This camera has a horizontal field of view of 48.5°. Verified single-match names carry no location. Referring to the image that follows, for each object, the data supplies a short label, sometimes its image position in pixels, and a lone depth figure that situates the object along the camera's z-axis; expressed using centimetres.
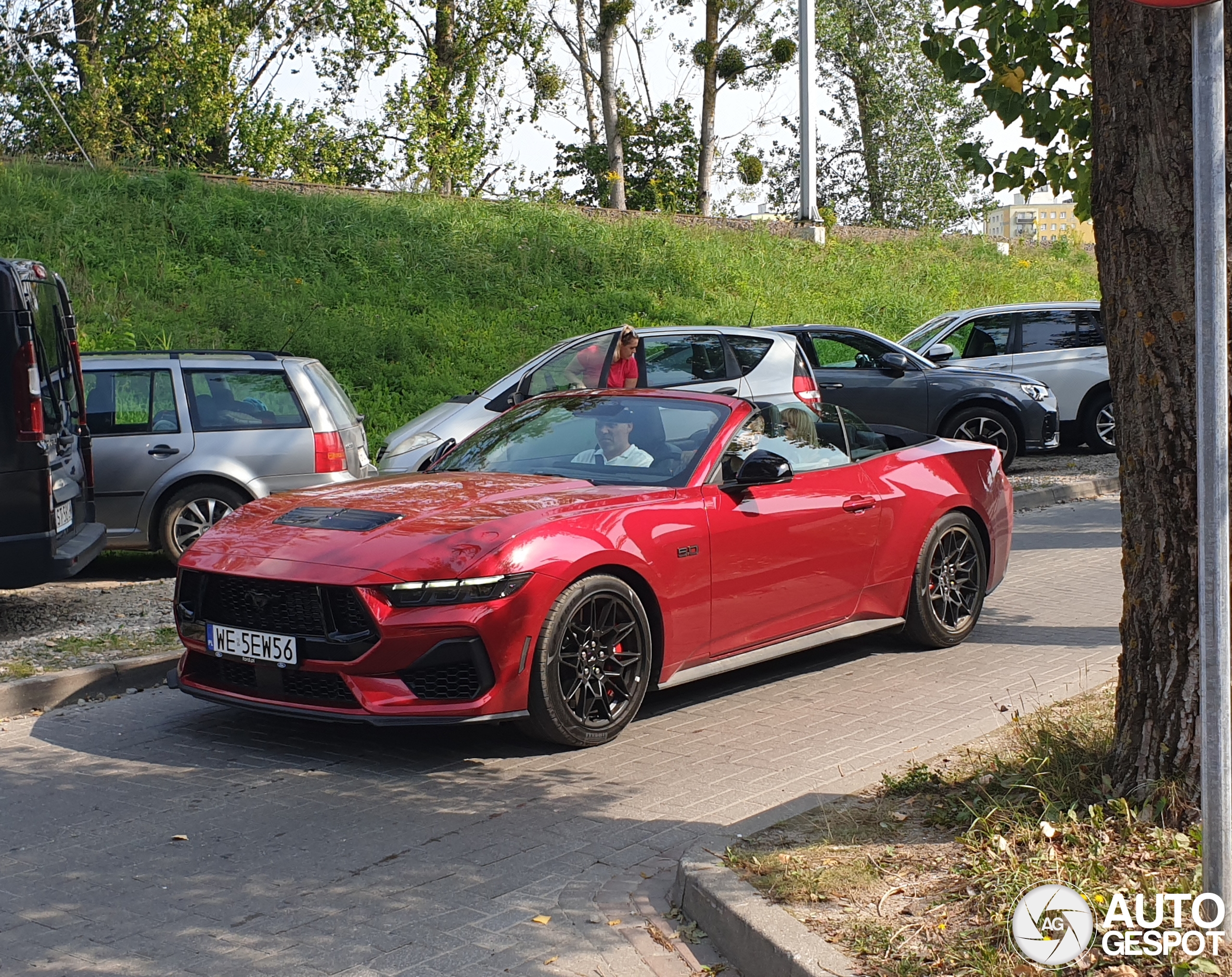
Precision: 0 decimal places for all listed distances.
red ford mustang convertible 560
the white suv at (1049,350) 1767
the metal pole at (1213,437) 323
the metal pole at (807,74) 2712
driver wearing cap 687
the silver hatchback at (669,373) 1291
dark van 792
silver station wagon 1052
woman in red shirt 1300
